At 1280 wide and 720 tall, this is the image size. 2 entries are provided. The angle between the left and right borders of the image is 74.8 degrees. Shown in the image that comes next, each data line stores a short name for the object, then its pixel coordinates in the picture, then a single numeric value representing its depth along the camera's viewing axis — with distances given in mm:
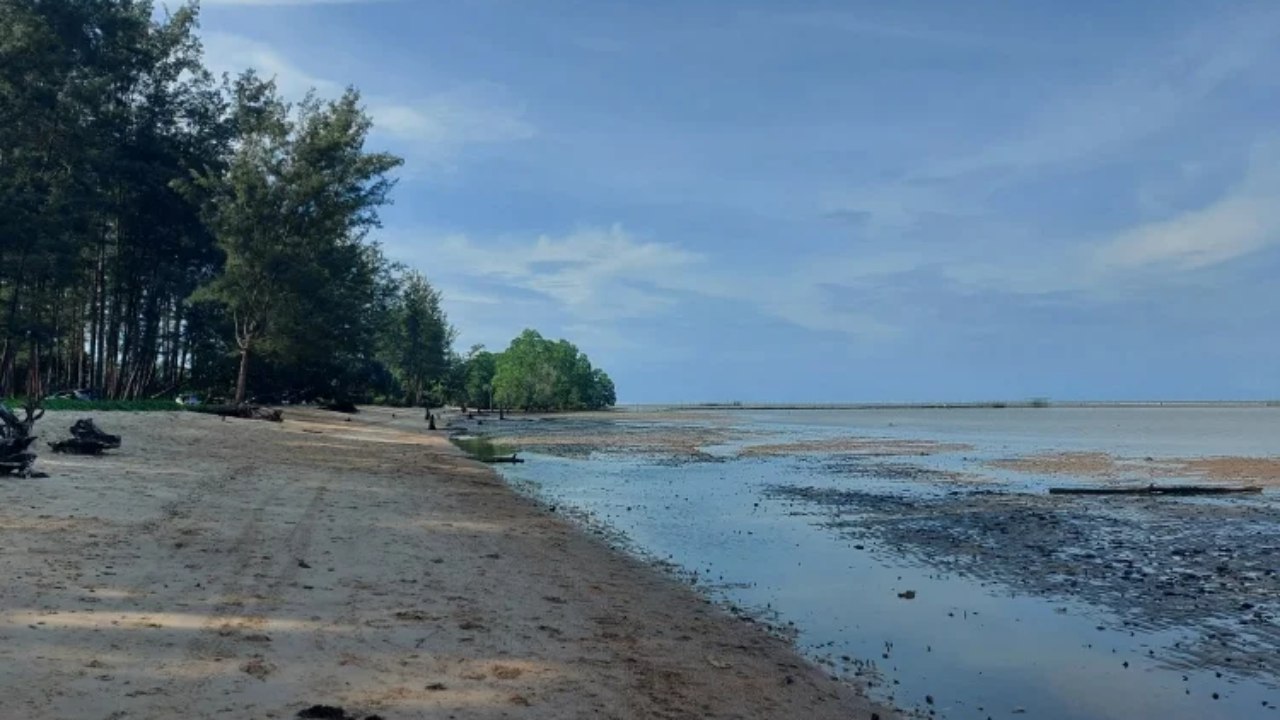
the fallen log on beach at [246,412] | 42219
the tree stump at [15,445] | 14172
